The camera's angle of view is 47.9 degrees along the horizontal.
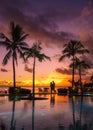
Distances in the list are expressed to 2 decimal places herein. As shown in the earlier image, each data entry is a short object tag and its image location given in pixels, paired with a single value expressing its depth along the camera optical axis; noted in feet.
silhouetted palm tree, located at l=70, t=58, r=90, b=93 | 76.99
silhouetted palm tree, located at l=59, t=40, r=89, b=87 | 67.96
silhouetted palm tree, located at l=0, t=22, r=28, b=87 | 52.10
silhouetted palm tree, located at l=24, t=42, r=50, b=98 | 54.47
